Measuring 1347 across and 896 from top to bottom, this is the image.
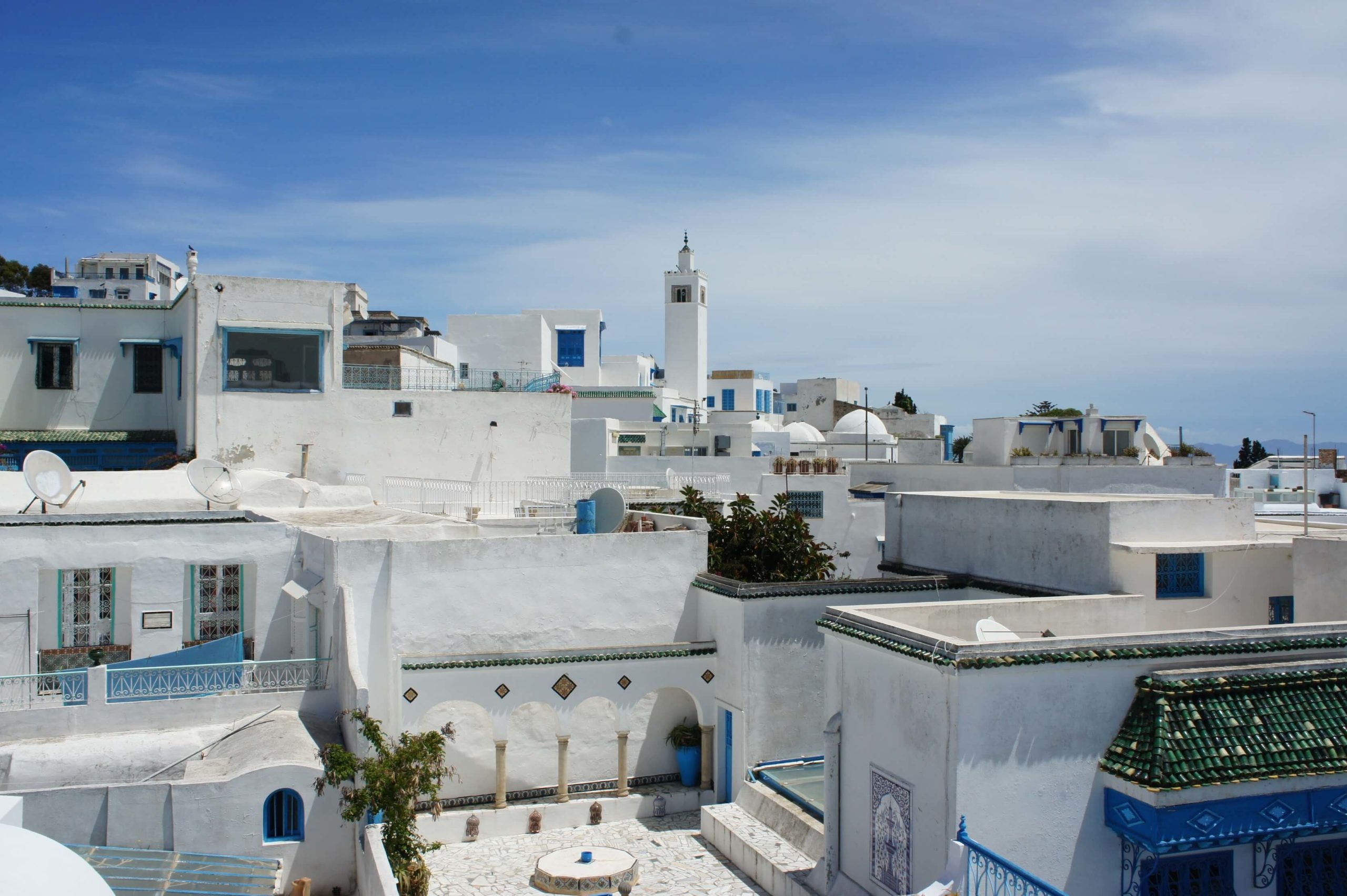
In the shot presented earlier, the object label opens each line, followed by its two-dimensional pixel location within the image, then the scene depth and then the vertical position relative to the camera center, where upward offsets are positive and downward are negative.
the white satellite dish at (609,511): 17.33 -0.93
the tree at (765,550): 17.12 -1.54
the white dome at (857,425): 47.19 +1.39
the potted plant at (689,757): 15.55 -4.41
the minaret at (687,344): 49.41 +5.14
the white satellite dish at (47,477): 15.85 -0.41
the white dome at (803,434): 44.06 +0.89
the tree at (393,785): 11.16 -3.56
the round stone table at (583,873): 11.96 -4.80
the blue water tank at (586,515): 17.28 -1.00
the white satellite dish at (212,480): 17.06 -0.47
